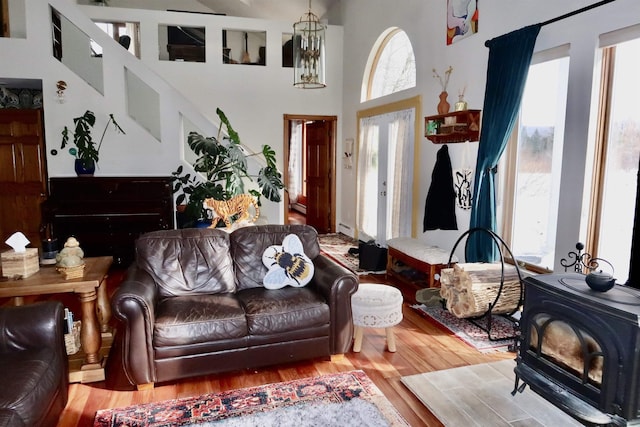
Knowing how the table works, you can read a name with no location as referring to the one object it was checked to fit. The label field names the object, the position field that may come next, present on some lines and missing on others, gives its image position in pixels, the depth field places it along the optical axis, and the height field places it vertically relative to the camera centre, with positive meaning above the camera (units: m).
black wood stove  1.97 -0.88
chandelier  4.95 +1.24
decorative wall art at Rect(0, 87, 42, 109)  6.64 +0.93
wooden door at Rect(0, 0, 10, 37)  6.74 +2.18
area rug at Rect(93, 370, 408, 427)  2.37 -1.36
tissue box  2.75 -0.64
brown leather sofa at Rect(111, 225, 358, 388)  2.65 -0.92
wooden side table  2.64 -0.78
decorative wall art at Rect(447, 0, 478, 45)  4.18 +1.44
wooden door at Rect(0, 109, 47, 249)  6.62 -0.18
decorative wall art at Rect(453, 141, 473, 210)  4.38 -0.15
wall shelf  4.15 +0.39
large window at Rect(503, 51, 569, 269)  3.47 +0.03
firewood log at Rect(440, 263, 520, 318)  3.48 -0.96
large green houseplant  5.27 -0.12
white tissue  2.77 -0.51
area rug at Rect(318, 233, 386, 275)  5.71 -1.25
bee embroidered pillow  3.24 -0.75
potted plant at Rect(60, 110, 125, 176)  5.55 +0.21
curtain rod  2.91 +1.09
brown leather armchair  1.83 -0.94
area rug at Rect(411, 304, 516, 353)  3.35 -1.32
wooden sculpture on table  4.21 -0.42
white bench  4.34 -0.92
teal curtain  3.50 +0.43
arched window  5.73 +1.38
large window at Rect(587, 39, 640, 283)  2.89 +0.07
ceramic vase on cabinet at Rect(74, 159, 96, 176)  5.55 -0.06
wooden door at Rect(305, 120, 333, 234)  7.98 -0.16
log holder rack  3.36 -1.14
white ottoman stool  3.18 -1.04
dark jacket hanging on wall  4.59 -0.32
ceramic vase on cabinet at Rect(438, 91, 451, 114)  4.57 +0.65
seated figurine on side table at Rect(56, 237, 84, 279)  2.76 -0.62
